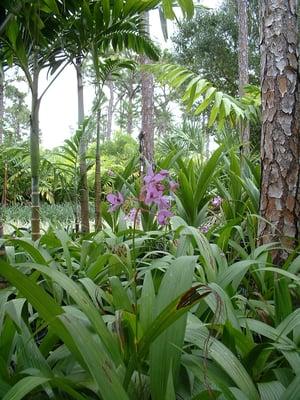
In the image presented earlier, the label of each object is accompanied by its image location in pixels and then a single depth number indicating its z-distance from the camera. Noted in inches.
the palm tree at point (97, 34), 89.4
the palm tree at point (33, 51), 77.2
